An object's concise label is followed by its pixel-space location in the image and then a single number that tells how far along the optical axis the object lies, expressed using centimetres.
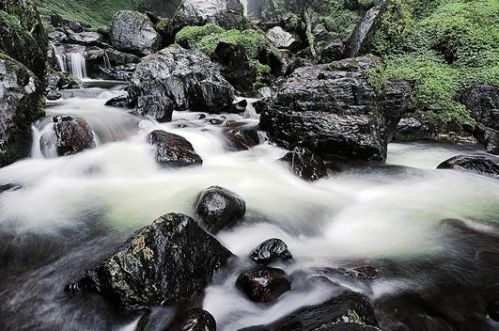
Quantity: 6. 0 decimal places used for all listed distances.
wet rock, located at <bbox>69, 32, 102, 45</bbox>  2117
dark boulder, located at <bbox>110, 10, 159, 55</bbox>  2136
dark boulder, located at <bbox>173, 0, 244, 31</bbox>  2261
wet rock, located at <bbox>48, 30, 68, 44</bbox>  2095
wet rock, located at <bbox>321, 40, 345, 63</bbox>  1667
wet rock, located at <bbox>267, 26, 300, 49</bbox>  2356
